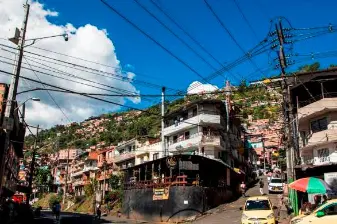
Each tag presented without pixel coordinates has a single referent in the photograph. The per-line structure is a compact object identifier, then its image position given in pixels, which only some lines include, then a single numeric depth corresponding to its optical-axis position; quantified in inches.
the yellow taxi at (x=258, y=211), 831.7
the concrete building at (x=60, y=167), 4342.5
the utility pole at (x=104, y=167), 2677.9
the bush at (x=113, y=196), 2186.3
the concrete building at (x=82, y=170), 3358.8
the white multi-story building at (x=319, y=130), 1380.4
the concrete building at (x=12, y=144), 1137.4
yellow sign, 1406.5
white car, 1856.5
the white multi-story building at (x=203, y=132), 2043.6
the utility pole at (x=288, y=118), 1037.2
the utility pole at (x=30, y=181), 1635.1
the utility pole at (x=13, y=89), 732.0
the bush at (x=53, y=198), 3450.5
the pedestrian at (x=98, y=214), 1496.1
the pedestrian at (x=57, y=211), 1349.7
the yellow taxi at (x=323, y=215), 573.3
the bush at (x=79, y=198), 2994.8
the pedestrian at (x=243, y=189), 1821.9
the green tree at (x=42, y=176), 3860.7
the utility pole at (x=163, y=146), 2188.7
